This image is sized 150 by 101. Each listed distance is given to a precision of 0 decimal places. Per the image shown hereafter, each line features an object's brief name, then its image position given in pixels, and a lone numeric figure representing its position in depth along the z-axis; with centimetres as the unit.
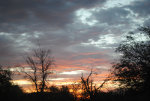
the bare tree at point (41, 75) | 3354
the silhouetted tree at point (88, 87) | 4364
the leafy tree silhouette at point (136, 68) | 2210
